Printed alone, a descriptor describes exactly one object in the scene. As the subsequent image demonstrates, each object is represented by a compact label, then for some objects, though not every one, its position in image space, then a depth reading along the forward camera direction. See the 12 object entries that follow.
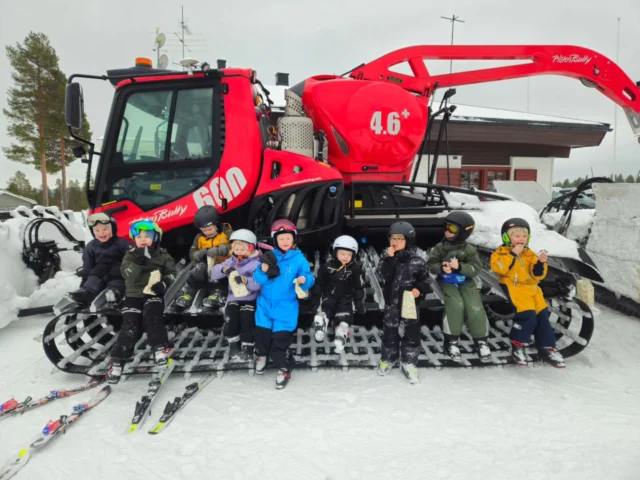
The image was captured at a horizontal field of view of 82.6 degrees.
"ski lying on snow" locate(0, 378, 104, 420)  2.80
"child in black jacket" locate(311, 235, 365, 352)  3.38
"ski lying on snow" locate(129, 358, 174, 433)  2.65
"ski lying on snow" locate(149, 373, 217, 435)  2.61
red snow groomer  3.53
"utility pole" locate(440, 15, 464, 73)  17.29
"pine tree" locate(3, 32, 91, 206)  24.86
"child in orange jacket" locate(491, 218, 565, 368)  3.32
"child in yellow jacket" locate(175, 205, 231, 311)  3.45
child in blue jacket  3.24
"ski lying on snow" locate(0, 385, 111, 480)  2.22
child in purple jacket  3.34
